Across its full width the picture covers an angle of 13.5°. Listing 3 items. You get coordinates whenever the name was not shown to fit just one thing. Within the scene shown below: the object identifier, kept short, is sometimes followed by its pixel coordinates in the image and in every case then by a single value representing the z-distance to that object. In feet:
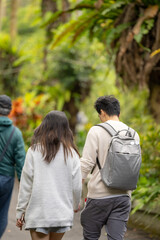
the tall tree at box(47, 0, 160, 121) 36.67
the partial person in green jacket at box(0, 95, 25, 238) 26.53
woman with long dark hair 18.46
